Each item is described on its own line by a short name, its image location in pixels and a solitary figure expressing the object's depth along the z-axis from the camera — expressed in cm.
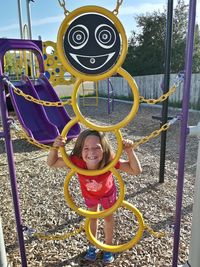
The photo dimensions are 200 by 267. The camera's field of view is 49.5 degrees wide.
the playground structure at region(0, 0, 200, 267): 113
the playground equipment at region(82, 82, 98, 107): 870
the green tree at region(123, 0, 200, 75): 959
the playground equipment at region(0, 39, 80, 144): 372
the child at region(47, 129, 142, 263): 138
